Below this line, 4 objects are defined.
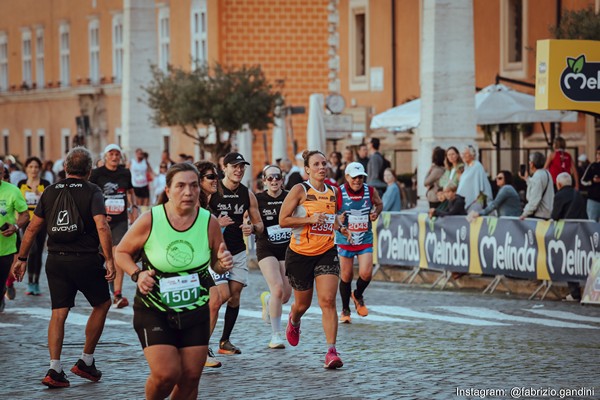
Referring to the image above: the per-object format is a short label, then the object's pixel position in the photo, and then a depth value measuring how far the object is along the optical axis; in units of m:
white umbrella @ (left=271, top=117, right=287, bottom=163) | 37.62
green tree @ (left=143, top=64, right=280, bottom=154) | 40.66
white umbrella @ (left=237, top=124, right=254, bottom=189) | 41.44
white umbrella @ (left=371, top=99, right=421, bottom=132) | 31.28
